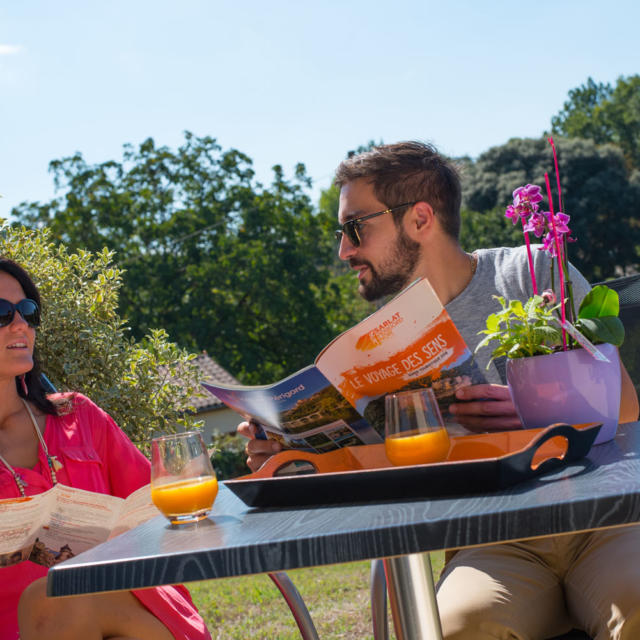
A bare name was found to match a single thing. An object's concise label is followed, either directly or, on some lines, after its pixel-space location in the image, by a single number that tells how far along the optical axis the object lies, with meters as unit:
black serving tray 1.12
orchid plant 1.50
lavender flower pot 1.47
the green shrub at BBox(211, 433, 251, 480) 19.91
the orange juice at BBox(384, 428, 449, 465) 1.38
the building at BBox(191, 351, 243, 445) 22.09
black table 0.94
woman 1.66
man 1.57
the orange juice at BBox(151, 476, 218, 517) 1.31
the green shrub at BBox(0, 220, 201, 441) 4.09
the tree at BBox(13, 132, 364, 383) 17.55
